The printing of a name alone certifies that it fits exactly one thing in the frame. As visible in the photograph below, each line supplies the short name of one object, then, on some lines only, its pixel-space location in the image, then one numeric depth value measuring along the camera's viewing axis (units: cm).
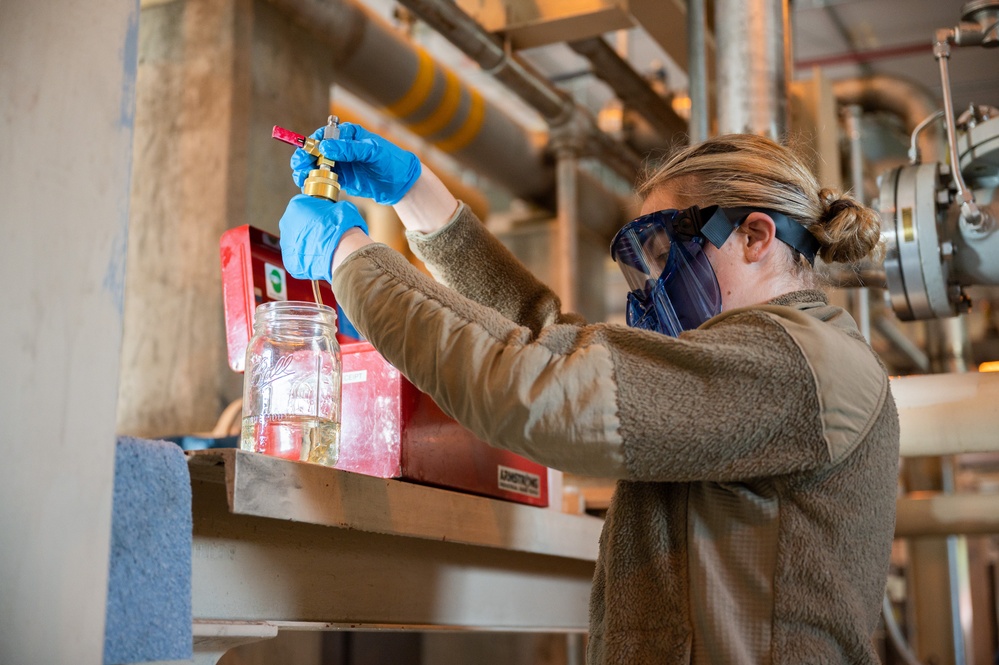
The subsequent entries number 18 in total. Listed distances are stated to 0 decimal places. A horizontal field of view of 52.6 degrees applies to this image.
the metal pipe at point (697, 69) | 265
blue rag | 86
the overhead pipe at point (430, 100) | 293
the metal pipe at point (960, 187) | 203
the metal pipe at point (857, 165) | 302
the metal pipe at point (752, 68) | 237
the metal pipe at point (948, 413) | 208
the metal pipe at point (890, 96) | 410
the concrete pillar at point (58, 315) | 76
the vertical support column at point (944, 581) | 558
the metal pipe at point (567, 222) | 384
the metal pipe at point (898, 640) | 302
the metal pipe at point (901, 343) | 517
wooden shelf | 109
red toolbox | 134
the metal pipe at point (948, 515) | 260
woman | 98
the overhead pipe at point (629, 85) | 340
